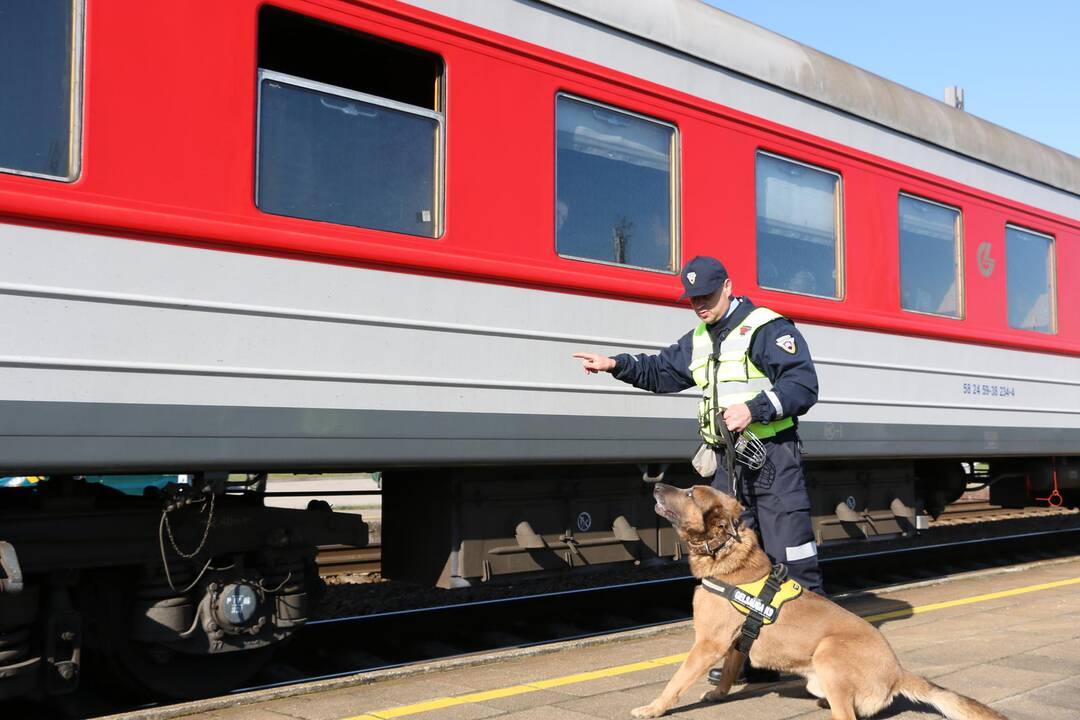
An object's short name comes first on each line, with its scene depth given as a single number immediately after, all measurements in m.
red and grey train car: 3.87
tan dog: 3.92
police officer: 4.55
